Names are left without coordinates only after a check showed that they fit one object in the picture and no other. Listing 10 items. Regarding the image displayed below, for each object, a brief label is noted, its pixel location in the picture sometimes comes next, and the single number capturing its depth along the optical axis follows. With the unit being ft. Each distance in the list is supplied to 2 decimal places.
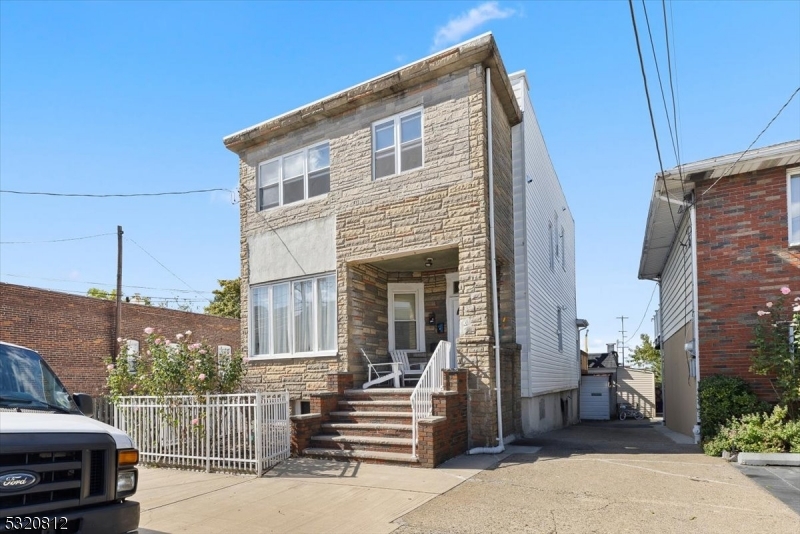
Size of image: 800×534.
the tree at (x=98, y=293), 135.22
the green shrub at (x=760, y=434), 28.68
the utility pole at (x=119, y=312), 73.97
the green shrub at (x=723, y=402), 31.76
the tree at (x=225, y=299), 127.45
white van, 12.82
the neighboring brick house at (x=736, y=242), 33.24
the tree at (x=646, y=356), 151.76
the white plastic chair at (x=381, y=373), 38.73
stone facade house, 35.81
